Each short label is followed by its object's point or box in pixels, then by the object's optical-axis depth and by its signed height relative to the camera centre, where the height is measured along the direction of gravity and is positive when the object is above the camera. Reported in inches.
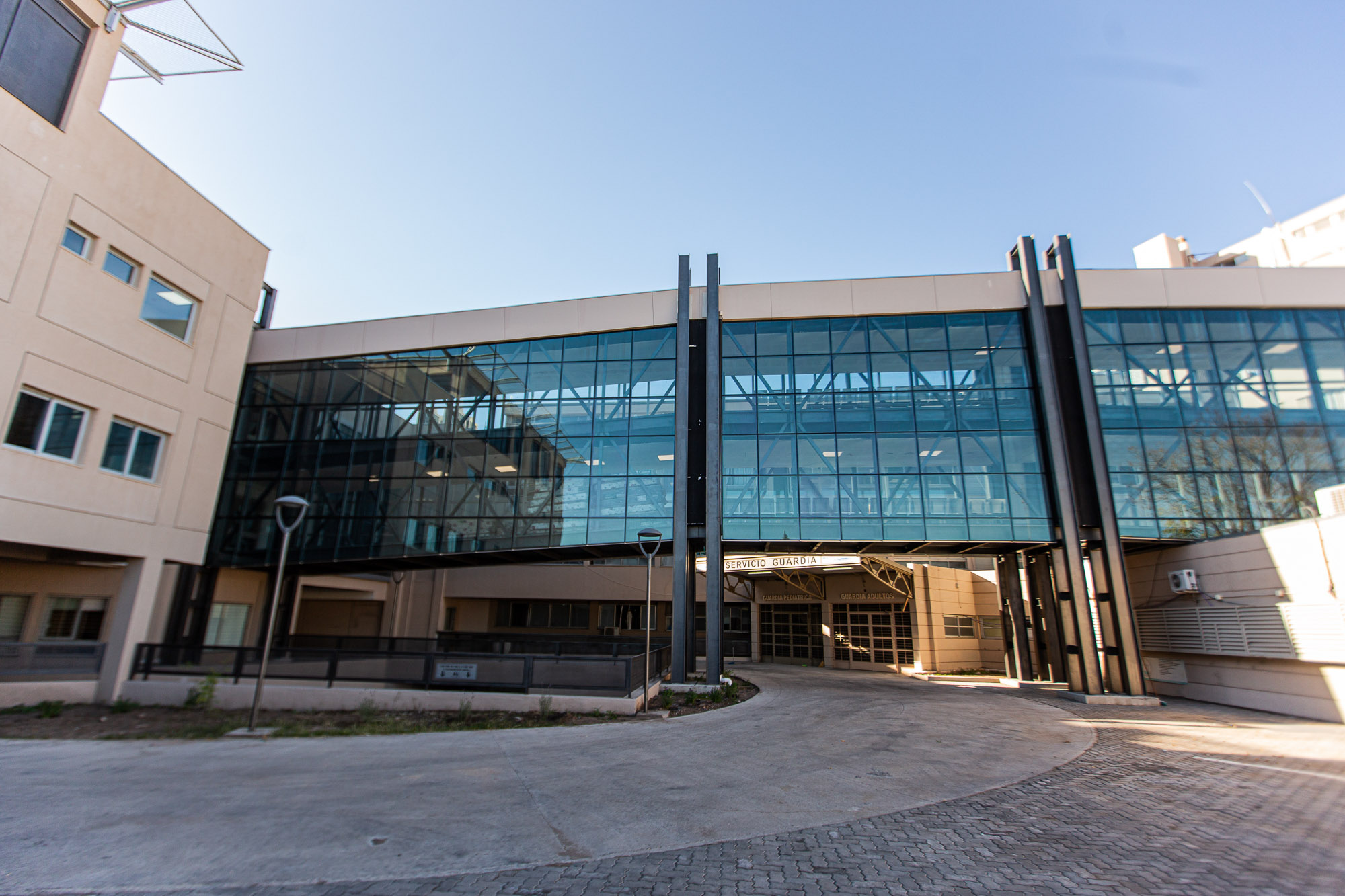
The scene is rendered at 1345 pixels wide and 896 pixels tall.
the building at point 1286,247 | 1727.4 +1234.1
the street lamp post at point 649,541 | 687.7 +74.7
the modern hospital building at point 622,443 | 614.9 +197.4
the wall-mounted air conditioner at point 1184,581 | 687.7 +44.1
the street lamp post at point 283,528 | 476.1 +60.4
